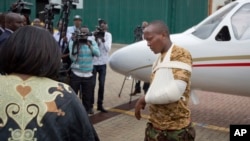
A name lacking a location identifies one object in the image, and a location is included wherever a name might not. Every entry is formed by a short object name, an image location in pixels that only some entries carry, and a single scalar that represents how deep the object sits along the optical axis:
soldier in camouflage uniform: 3.05
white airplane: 5.39
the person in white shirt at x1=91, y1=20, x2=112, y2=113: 7.85
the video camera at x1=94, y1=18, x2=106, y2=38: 7.87
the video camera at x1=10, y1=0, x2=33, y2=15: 7.24
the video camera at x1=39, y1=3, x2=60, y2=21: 6.83
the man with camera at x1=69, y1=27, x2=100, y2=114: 6.75
